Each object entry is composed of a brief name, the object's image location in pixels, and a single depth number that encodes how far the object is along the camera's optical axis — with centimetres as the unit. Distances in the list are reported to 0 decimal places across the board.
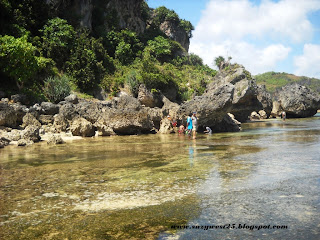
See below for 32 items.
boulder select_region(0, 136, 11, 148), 1313
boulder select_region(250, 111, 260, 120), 3899
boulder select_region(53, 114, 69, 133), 1777
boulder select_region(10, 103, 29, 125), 1692
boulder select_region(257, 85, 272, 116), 3859
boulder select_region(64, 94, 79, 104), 2242
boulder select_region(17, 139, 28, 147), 1328
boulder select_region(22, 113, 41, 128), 1712
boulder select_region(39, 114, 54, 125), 1844
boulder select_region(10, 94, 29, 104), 2040
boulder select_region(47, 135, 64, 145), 1410
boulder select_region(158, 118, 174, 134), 1963
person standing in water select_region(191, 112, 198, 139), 1536
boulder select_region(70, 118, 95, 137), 1697
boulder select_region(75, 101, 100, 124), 1886
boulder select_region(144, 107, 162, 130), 2034
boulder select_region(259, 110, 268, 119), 4044
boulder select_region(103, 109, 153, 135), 1797
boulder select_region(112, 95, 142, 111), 2058
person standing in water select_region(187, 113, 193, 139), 1650
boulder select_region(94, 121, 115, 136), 1773
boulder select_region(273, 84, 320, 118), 3719
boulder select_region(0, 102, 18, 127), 1575
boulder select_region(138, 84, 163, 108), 2915
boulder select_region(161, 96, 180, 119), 2151
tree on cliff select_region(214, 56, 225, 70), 7152
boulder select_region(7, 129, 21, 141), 1432
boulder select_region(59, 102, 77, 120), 1852
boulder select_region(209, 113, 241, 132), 2059
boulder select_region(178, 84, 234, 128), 1875
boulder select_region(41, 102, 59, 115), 1930
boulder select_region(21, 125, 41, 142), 1438
